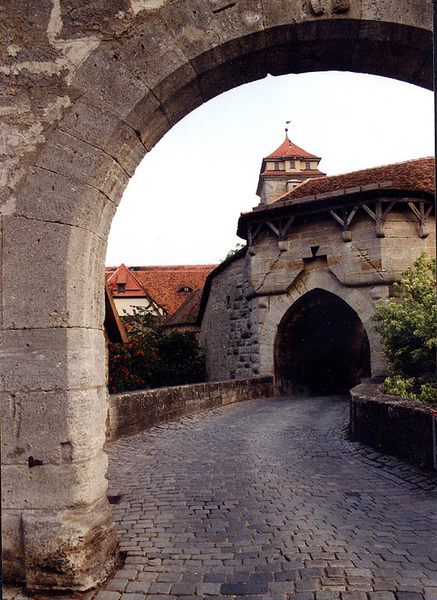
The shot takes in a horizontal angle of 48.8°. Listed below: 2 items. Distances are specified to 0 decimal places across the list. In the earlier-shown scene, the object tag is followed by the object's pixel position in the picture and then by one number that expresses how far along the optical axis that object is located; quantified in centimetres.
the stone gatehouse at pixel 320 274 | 1226
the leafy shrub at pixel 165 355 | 1253
